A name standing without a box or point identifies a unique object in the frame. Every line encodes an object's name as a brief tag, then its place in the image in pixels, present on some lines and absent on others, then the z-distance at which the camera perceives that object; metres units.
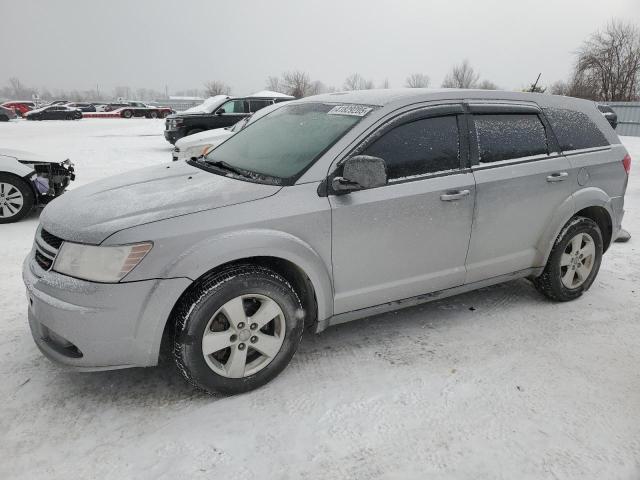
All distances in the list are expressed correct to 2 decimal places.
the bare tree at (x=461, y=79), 67.93
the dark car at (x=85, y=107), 46.19
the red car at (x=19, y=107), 42.19
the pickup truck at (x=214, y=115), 13.76
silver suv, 2.49
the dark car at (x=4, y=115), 31.27
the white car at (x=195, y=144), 9.79
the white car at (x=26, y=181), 6.27
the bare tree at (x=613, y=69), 39.78
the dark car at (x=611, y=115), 14.40
